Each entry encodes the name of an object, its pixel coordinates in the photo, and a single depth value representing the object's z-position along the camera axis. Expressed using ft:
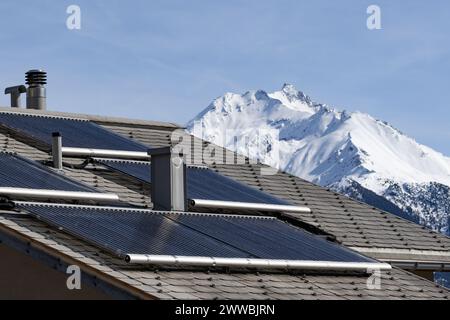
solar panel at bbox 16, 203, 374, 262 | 67.72
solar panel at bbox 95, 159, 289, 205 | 85.46
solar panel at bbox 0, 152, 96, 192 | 72.79
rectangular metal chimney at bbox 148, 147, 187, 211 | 80.64
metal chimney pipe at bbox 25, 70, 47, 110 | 111.24
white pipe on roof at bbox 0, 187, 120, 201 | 70.13
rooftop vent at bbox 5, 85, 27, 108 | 110.00
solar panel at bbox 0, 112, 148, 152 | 91.91
